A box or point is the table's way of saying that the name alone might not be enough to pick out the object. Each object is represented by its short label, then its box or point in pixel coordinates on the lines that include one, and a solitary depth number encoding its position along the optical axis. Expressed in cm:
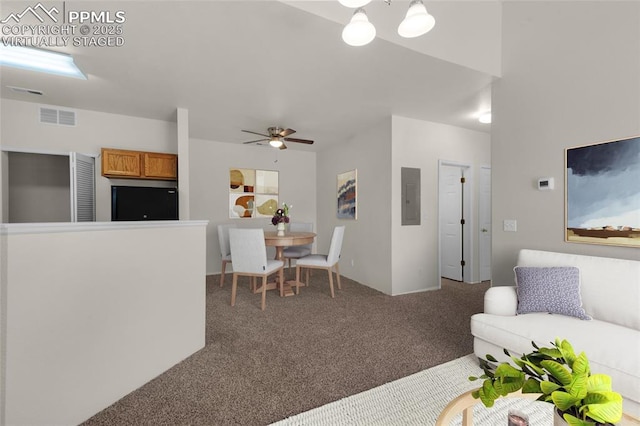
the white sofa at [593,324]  139
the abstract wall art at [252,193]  518
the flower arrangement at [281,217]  411
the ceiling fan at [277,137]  379
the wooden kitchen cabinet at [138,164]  352
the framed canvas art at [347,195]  463
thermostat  238
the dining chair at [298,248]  448
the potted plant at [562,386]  65
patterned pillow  187
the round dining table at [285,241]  358
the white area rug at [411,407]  147
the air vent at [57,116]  339
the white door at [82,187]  314
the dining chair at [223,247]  414
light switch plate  268
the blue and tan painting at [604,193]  193
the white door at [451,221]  455
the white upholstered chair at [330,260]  373
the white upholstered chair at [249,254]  317
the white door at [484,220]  453
